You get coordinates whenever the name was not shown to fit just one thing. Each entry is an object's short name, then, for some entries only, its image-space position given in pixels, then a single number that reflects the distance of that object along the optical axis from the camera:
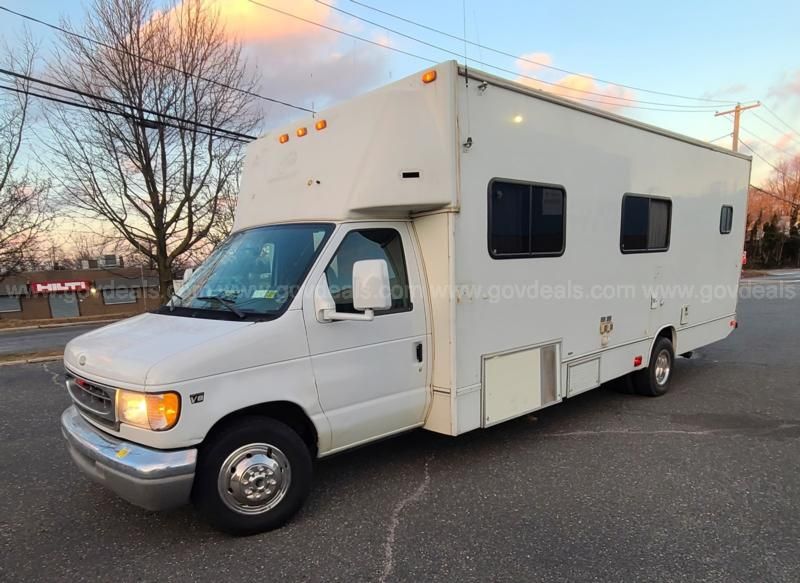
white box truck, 3.04
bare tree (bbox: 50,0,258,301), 11.39
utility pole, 28.88
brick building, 47.34
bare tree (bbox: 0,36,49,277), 13.22
